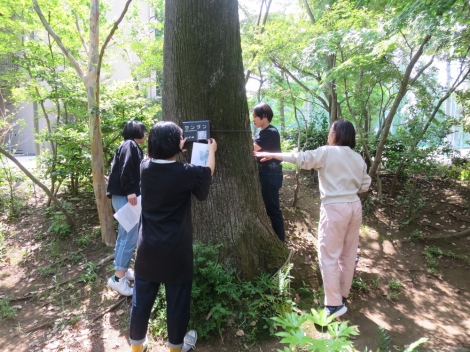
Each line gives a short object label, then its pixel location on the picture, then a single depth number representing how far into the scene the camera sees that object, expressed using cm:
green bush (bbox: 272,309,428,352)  139
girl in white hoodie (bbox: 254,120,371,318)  294
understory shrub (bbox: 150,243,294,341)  269
